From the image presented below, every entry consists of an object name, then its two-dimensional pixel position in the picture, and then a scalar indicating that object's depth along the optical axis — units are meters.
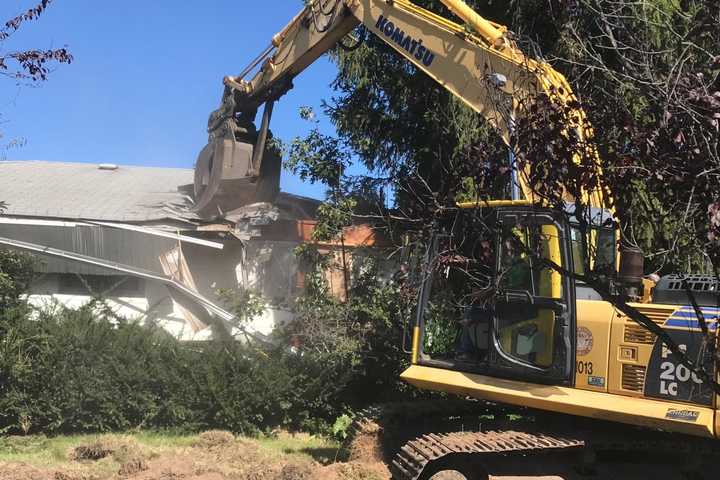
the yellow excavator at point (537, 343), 4.97
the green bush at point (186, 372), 8.62
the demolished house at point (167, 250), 11.11
